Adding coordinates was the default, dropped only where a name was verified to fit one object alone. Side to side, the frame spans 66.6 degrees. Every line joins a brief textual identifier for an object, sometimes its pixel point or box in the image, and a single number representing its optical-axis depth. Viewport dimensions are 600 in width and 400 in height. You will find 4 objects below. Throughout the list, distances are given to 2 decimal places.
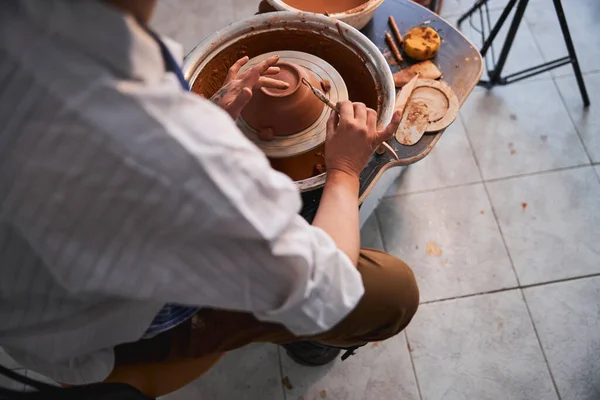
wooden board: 1.12
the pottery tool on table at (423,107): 1.20
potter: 0.48
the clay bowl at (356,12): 1.29
